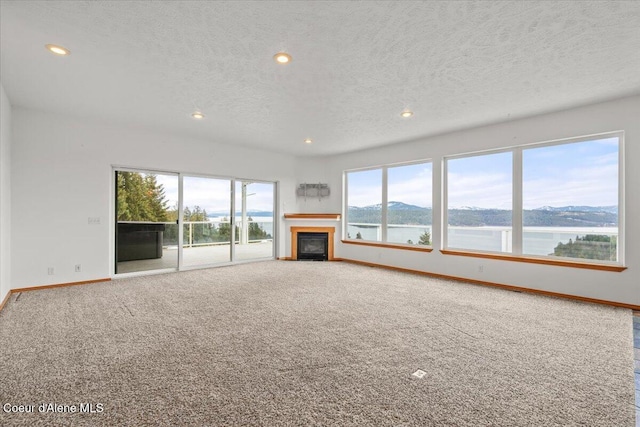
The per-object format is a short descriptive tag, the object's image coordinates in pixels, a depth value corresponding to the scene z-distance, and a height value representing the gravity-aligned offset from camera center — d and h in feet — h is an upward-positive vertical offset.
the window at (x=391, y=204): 18.86 +0.88
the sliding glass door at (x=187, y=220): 17.11 -0.41
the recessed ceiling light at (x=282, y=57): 8.58 +4.95
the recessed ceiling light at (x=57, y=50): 8.27 +4.96
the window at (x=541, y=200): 12.75 +0.86
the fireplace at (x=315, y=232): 23.22 -1.71
